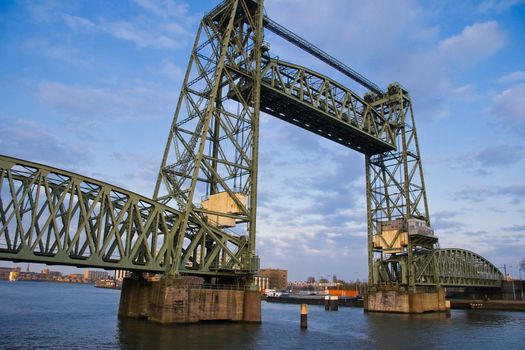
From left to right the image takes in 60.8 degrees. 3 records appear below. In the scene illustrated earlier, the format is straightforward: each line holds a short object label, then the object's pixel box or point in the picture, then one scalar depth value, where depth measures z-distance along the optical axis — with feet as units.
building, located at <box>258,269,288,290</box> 644.07
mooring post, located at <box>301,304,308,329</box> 121.39
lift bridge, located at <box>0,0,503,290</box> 92.12
